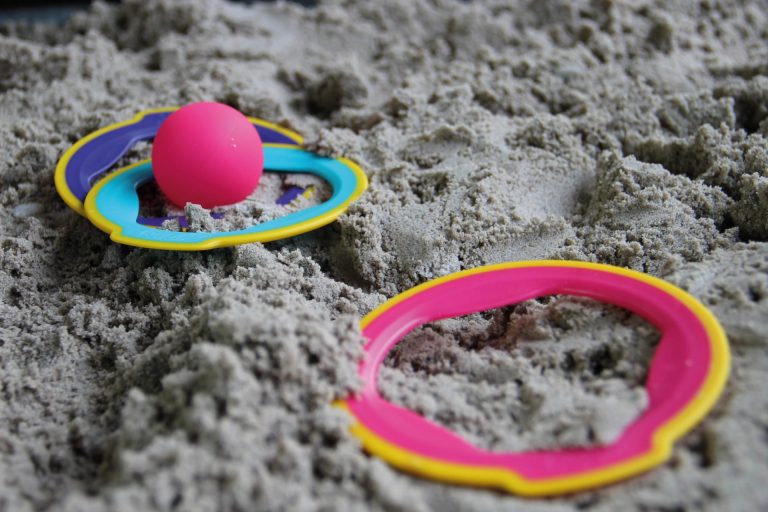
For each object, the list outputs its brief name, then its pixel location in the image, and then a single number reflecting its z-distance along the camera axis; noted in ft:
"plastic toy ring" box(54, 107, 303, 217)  1.58
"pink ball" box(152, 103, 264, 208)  1.52
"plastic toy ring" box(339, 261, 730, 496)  1.20
